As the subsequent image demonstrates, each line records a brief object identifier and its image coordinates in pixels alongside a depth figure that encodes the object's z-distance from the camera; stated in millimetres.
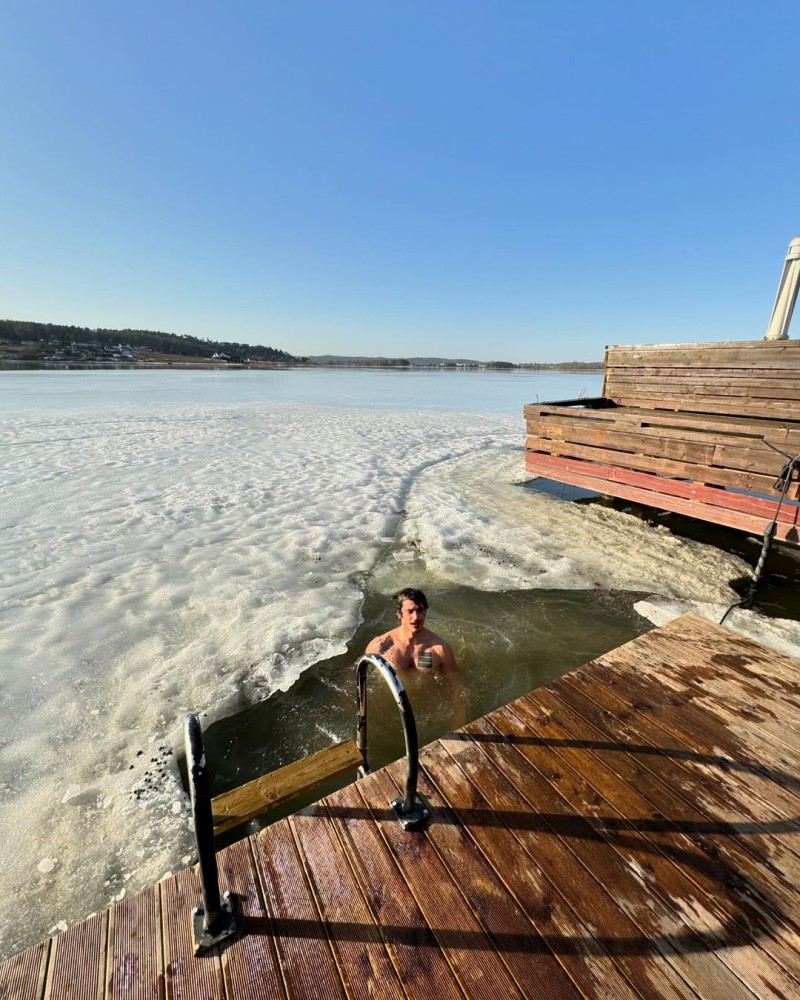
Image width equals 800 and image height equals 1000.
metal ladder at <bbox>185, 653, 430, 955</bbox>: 1521
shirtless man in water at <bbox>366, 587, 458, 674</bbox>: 4125
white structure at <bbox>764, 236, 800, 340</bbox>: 7237
